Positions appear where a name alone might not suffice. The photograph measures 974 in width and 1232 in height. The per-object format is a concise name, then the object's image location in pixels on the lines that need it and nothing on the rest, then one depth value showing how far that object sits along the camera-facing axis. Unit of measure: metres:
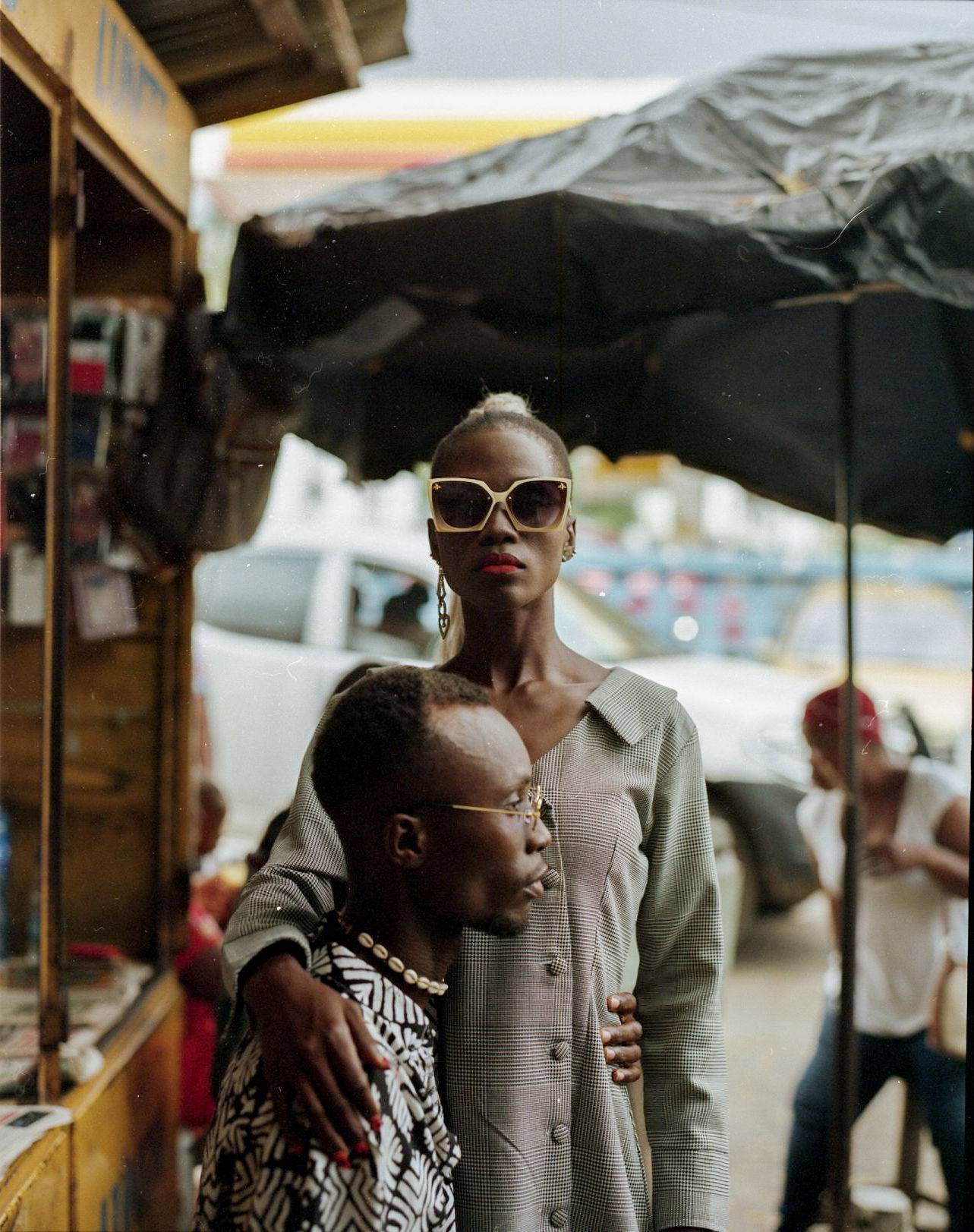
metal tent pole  3.13
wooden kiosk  2.29
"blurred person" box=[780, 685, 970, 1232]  3.17
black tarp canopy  2.28
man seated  1.36
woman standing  1.58
